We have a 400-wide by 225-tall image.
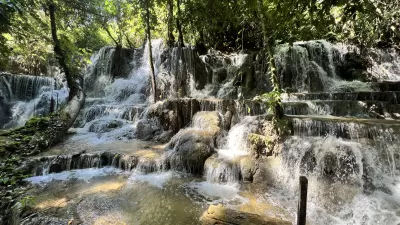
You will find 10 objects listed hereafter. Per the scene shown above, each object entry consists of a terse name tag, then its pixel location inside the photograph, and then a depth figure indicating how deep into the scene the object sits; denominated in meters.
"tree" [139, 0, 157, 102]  9.56
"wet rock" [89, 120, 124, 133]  9.50
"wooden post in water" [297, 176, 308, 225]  2.47
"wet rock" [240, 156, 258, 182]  5.64
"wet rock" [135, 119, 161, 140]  8.84
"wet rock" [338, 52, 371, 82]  11.51
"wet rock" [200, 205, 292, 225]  3.00
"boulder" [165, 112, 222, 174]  6.18
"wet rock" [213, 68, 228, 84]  13.07
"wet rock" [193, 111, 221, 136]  7.58
